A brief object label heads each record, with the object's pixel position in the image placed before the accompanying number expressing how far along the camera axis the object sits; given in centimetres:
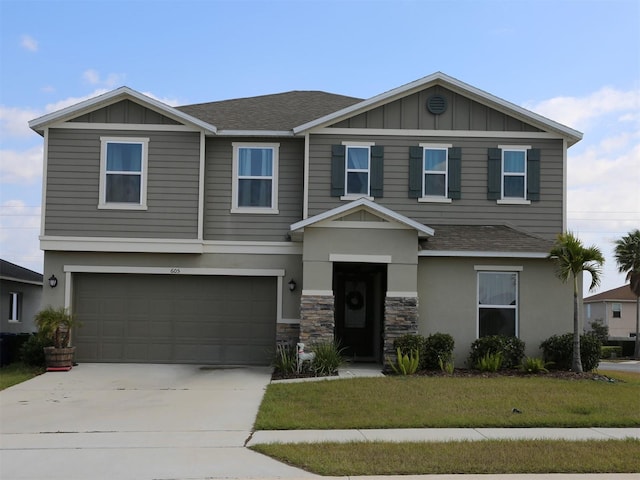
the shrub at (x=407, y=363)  1546
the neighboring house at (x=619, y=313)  5097
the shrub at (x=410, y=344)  1577
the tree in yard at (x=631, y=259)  4278
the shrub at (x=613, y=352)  4197
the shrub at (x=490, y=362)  1606
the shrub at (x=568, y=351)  1606
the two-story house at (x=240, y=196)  1797
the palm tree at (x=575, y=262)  1576
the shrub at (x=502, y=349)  1628
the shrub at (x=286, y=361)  1584
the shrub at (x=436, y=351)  1592
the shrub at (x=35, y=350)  1695
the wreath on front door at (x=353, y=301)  1996
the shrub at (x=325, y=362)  1561
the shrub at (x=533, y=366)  1576
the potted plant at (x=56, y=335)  1661
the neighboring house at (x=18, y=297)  2338
